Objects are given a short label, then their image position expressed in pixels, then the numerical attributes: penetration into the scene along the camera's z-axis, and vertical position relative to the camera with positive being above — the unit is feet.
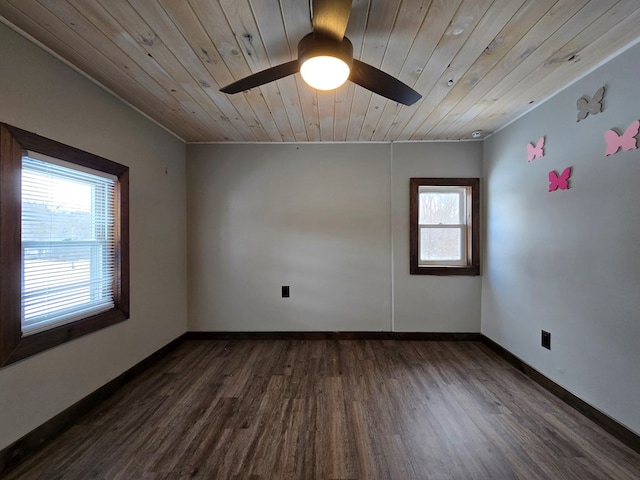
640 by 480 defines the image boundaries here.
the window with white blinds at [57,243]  4.48 -0.07
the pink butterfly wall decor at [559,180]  6.29 +1.47
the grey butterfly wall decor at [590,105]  5.45 +2.93
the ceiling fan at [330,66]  3.53 +2.84
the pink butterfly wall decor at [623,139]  4.86 +1.95
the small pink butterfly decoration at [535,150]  7.03 +2.47
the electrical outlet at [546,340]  6.80 -2.70
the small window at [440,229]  9.84 +0.38
